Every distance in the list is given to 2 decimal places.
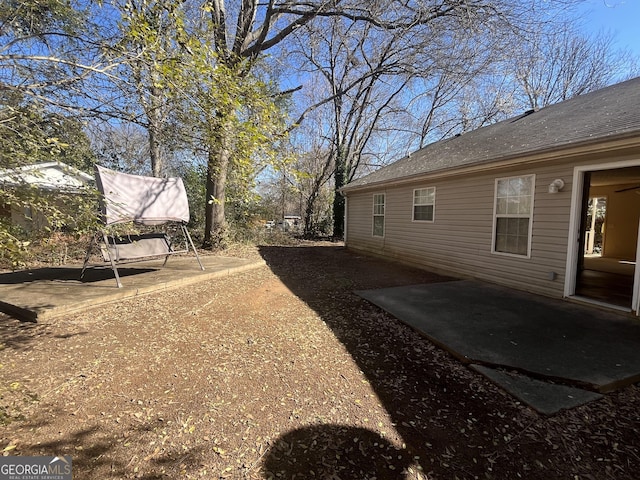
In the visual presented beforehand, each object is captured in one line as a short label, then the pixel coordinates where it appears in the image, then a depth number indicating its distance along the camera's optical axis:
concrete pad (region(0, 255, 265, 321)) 4.06
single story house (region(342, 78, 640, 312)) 4.77
